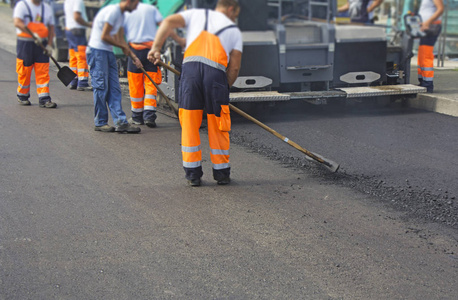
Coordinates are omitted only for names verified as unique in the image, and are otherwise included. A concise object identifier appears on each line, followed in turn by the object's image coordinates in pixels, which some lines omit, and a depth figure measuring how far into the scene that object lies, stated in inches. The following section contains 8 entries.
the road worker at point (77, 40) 904.3
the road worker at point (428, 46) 756.6
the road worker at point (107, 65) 600.7
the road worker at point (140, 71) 648.4
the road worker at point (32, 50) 741.3
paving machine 675.4
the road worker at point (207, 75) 418.3
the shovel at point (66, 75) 716.0
